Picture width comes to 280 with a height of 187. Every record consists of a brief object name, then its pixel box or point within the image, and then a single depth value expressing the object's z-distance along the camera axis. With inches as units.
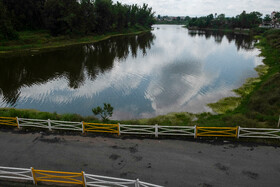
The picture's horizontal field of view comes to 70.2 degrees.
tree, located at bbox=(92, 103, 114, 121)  863.1
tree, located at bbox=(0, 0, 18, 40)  2747.8
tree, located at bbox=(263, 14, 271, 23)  6953.7
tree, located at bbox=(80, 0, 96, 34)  3909.9
